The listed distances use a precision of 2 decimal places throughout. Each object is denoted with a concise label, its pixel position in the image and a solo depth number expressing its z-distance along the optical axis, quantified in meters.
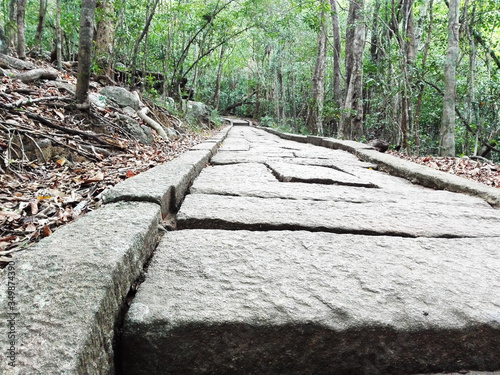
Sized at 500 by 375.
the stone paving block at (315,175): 2.31
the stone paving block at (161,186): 1.37
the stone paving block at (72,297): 0.54
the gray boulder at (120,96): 4.89
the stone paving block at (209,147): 3.52
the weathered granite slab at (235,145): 4.61
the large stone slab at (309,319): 0.73
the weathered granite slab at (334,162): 3.21
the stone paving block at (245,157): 3.25
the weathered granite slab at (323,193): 1.85
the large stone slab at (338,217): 1.36
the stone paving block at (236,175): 2.19
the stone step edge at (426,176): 2.00
